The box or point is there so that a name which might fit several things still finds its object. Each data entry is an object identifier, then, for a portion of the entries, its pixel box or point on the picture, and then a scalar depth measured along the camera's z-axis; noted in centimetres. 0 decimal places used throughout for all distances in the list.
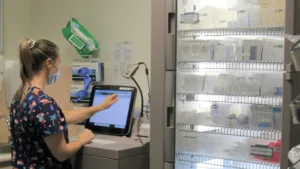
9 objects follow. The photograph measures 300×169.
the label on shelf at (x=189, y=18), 222
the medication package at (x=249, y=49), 203
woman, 210
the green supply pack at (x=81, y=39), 320
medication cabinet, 200
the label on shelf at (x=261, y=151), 199
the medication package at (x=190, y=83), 227
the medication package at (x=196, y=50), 221
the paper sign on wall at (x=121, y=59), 307
